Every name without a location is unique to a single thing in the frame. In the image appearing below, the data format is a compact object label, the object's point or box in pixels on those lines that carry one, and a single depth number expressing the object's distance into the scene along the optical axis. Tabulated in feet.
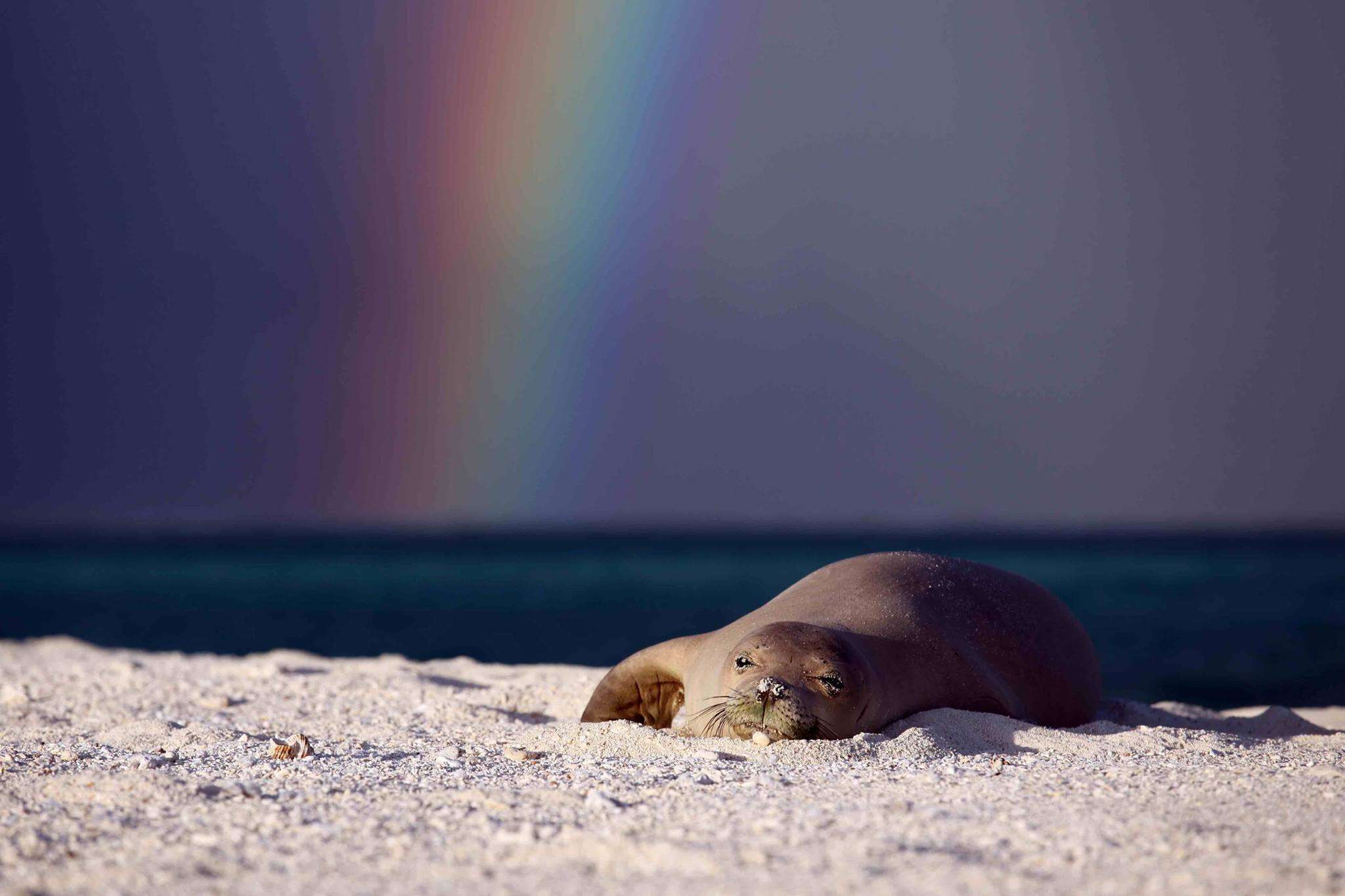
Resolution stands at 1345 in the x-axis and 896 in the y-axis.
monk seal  35.99
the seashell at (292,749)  33.68
